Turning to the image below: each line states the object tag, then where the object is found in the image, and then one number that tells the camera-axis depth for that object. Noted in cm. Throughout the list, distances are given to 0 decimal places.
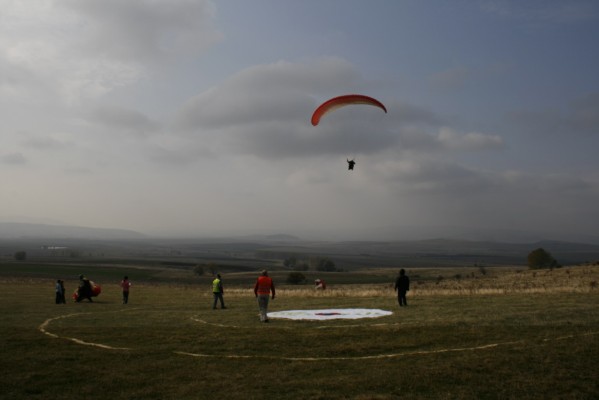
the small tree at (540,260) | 8385
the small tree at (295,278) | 8550
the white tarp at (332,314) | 2131
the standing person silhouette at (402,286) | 2472
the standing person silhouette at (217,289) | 2678
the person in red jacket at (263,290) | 2059
